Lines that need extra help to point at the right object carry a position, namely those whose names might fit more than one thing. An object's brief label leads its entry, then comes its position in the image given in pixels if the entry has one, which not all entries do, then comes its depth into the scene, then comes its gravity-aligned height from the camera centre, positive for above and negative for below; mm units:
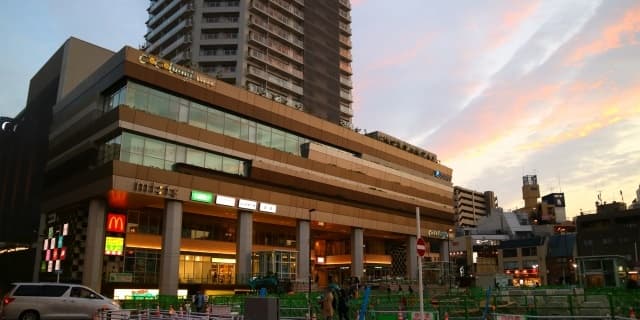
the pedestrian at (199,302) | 29683 -1995
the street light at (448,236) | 91938 +5518
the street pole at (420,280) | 17391 -410
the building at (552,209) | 176900 +19912
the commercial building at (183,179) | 50438 +9615
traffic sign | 18125 +697
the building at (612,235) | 98300 +6406
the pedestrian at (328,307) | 20222 -1507
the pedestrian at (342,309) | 22073 -1728
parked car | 23734 -1646
